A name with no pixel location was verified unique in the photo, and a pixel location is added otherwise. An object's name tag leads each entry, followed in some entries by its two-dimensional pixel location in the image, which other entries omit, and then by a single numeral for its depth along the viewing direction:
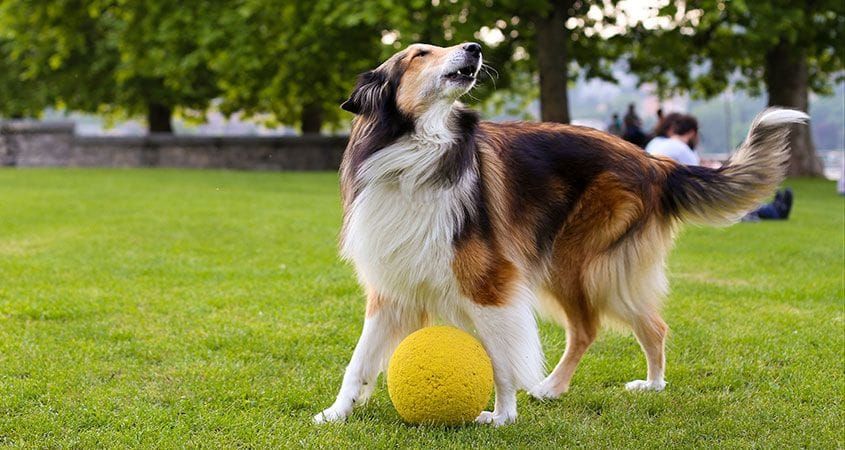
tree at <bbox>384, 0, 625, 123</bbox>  16.31
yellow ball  4.07
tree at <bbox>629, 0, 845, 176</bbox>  16.08
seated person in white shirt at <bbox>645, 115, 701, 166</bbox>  9.95
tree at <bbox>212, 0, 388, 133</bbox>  17.86
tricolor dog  4.07
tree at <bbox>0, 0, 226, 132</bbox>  21.45
